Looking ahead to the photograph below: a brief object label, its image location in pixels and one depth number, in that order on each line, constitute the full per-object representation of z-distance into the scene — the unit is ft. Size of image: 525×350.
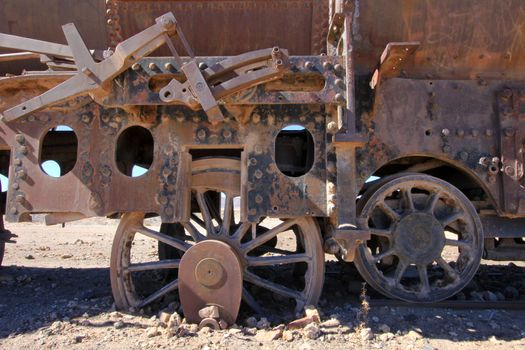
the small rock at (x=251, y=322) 10.86
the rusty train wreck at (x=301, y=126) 10.65
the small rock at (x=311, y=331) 9.85
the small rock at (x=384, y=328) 10.23
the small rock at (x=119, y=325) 10.55
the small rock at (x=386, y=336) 9.90
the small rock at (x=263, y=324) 10.64
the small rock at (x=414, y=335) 9.94
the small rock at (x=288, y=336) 9.80
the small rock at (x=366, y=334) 9.87
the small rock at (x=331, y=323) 10.37
